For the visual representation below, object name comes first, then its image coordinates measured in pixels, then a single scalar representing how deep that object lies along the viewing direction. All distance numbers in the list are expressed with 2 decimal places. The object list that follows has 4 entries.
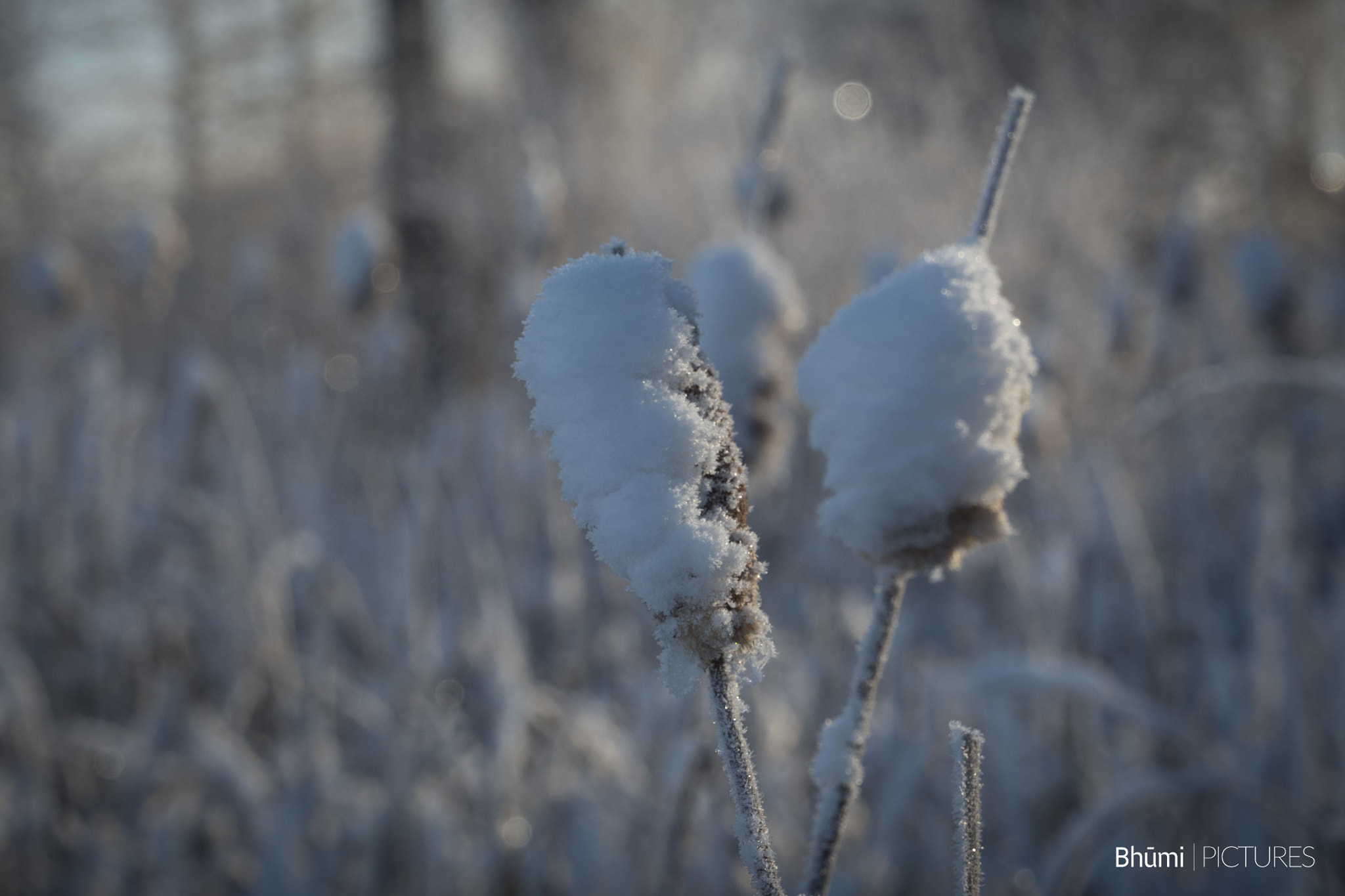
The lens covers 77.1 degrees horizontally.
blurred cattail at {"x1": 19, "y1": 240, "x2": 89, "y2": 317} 2.37
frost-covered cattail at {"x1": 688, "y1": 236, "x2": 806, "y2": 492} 0.84
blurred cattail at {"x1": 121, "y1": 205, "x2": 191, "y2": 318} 2.14
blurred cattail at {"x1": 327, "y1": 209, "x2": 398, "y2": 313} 1.88
